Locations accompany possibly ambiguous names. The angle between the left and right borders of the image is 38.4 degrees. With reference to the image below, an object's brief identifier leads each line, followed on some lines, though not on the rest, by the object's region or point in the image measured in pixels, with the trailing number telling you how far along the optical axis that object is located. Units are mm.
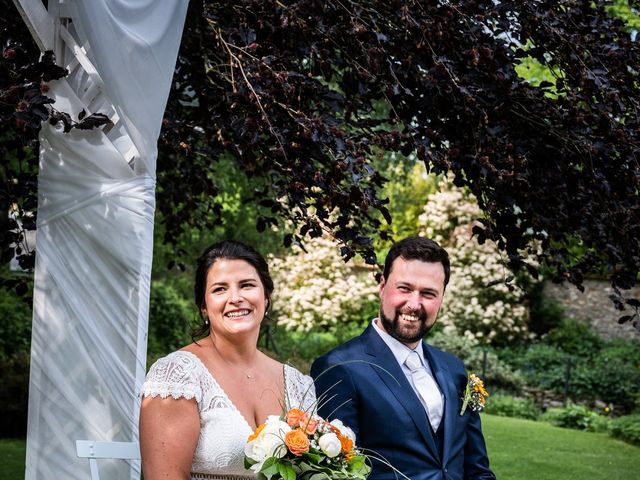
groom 3424
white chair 3414
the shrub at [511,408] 14859
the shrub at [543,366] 16703
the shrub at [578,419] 13539
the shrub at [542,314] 20688
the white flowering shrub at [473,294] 19562
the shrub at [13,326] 12492
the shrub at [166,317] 14523
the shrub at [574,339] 19359
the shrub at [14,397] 10039
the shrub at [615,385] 15555
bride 2791
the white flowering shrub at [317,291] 20344
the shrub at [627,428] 12258
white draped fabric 3670
